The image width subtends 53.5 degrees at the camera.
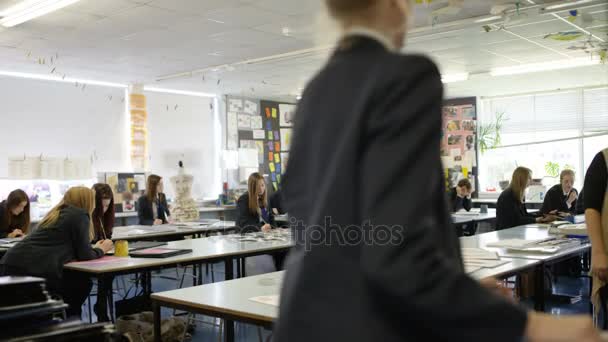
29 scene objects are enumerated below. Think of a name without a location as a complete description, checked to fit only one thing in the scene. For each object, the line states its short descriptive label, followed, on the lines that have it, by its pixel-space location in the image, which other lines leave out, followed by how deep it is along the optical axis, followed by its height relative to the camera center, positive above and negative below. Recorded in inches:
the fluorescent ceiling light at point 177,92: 384.0 +54.5
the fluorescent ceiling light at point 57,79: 317.6 +54.8
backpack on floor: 150.7 -39.8
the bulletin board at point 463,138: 444.5 +20.5
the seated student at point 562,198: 277.4 -16.4
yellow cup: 167.8 -20.7
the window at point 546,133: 401.7 +20.9
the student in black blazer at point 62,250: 150.2 -18.5
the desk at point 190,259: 148.6 -23.0
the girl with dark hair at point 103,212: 195.3 -12.0
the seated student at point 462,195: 340.5 -16.8
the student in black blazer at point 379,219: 28.3 -2.6
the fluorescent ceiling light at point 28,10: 202.1 +57.9
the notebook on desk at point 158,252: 163.6 -21.7
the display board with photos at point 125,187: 347.6 -7.4
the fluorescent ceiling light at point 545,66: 319.0 +53.4
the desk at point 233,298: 86.4 -20.3
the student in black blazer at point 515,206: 242.8 -17.0
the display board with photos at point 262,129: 426.9 +31.0
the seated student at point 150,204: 293.3 -14.6
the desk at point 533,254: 137.5 -22.4
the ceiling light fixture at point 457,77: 351.3 +52.9
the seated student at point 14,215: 227.9 -14.3
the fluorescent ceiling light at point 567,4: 207.3 +55.3
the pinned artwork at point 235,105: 424.5 +47.4
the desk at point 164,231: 233.9 -23.9
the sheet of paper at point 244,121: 429.7 +36.3
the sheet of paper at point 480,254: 131.6 -19.8
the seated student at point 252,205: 262.7 -14.6
